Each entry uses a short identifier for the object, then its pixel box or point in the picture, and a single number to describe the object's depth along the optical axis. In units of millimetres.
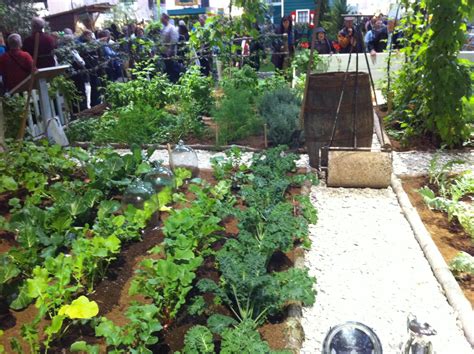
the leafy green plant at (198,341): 2344
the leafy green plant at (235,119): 6896
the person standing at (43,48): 7444
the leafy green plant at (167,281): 2674
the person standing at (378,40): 11638
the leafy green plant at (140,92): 7992
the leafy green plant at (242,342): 2311
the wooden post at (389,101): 7562
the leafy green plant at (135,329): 2287
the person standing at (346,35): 11094
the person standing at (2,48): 8172
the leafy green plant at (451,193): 4204
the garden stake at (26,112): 5125
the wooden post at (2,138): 5039
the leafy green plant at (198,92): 7840
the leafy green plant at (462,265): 3434
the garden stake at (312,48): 5172
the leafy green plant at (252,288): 2746
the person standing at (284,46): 11314
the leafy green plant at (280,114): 6484
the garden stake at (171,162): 4775
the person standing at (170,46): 10414
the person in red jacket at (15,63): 6820
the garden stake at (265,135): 6266
